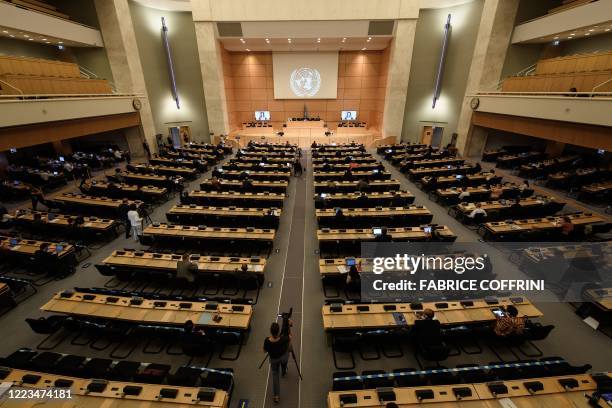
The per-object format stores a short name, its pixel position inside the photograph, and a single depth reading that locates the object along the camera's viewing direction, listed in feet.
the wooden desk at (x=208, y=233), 29.43
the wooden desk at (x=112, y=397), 13.71
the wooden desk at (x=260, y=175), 48.44
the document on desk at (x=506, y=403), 13.67
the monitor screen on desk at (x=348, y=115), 95.09
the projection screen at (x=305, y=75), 89.25
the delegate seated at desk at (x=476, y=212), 34.46
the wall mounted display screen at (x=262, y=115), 94.63
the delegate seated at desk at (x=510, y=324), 18.15
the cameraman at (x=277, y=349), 15.20
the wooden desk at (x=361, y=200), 38.34
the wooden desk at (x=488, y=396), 13.83
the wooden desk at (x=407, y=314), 18.83
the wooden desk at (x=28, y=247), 27.27
